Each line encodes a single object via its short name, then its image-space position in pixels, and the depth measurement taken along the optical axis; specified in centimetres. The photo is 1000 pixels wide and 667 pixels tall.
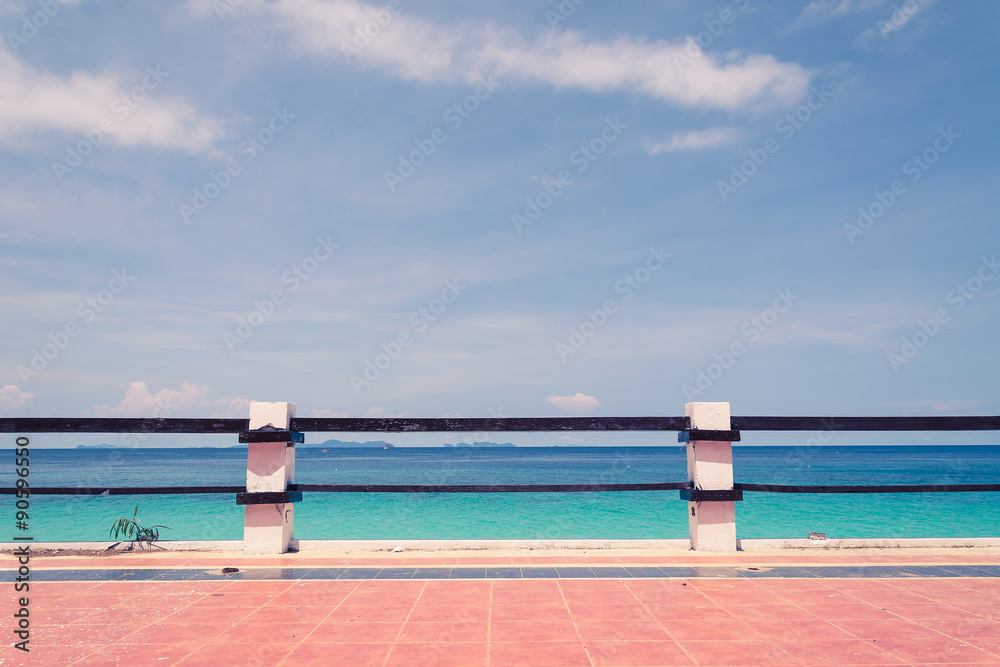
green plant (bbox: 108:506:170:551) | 750
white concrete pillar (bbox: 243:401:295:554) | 692
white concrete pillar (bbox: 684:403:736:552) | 698
